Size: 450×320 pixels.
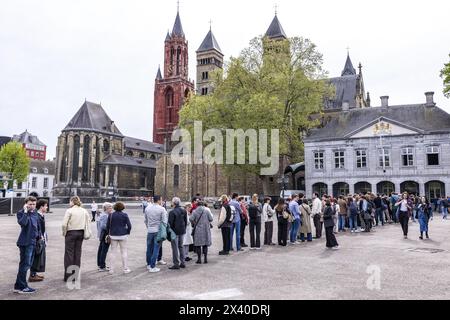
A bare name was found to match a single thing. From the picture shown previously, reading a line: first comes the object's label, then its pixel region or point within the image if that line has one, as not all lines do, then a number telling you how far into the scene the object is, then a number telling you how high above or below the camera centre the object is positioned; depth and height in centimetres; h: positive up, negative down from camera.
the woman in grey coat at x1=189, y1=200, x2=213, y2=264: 1013 -75
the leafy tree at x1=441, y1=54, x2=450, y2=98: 3094 +992
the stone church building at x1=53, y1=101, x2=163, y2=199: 6800 +710
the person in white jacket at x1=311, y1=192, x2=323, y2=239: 1552 -62
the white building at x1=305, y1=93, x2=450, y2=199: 3459 +450
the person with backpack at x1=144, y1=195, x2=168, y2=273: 923 -57
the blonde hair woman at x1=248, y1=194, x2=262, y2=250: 1259 -66
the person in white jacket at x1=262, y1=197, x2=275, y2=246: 1313 -75
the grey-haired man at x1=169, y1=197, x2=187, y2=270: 962 -60
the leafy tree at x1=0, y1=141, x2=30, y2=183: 5975 +641
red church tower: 9088 +2807
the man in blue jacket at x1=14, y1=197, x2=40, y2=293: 701 -72
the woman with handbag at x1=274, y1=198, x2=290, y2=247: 1284 -69
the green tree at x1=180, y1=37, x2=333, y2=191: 3312 +1046
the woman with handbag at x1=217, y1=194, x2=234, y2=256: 1130 -66
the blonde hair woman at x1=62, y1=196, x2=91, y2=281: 801 -72
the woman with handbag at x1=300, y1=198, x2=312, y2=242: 1460 -93
